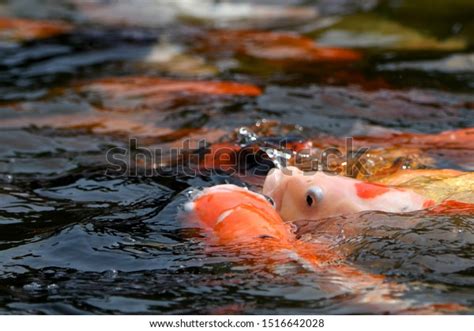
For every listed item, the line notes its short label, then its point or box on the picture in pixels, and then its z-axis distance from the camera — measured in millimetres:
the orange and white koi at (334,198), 7707
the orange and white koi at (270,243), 6020
